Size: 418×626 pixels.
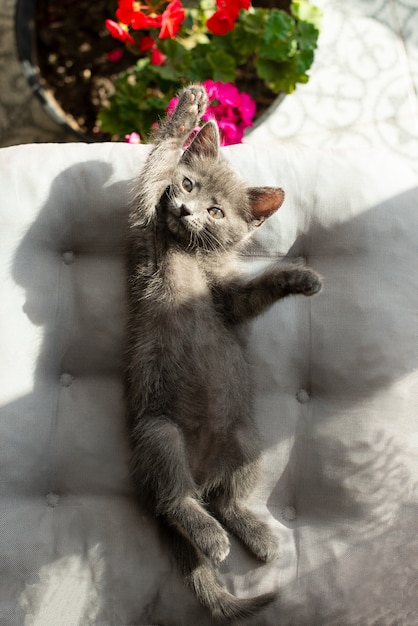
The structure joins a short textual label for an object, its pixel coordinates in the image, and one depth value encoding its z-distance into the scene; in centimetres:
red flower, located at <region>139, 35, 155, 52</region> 90
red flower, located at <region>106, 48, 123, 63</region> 97
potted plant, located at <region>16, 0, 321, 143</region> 87
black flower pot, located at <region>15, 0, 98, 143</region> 94
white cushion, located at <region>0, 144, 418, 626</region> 75
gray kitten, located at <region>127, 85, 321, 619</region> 75
